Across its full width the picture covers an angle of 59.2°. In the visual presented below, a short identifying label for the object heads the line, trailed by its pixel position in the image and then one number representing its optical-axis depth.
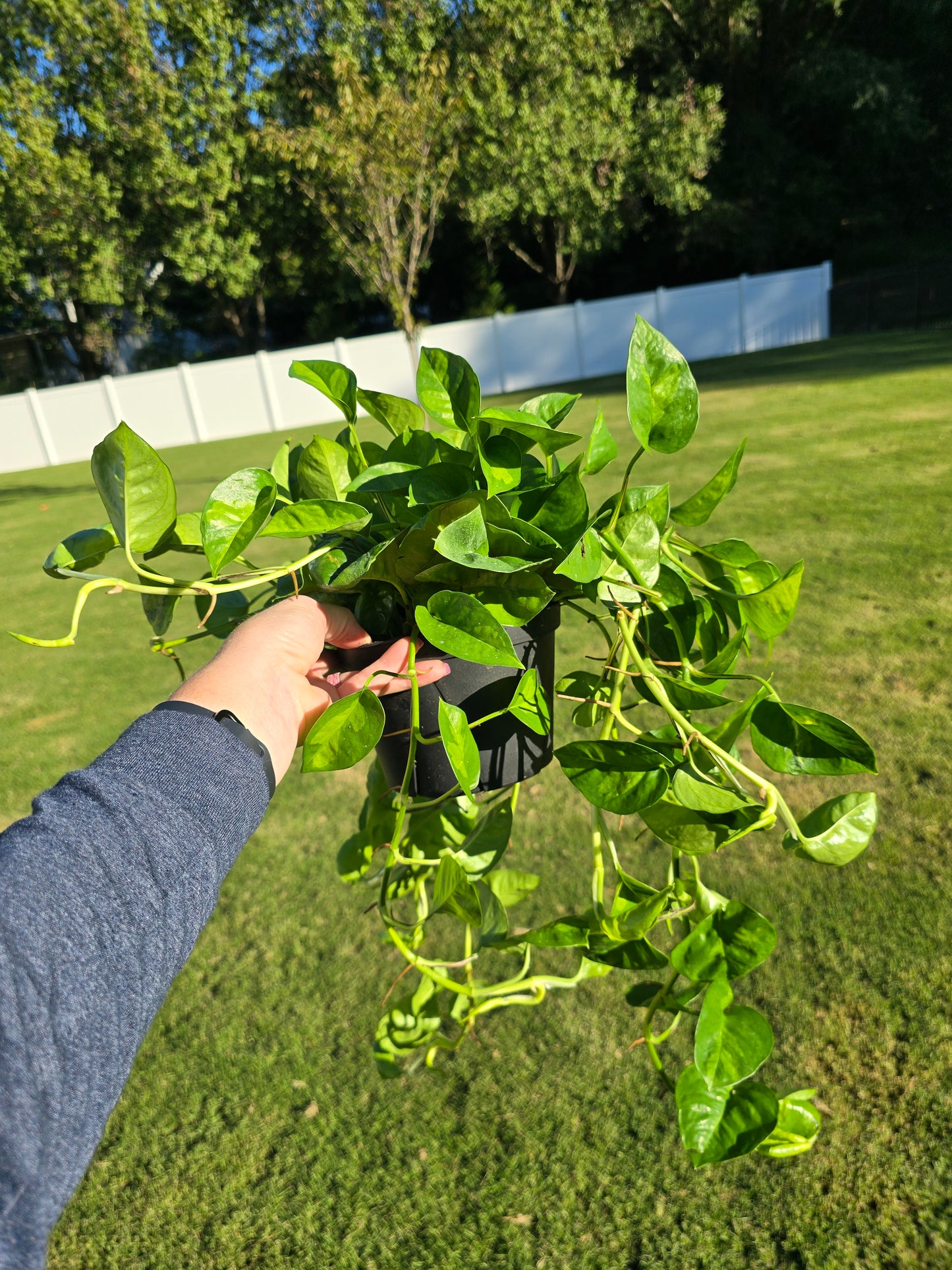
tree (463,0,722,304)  17.28
